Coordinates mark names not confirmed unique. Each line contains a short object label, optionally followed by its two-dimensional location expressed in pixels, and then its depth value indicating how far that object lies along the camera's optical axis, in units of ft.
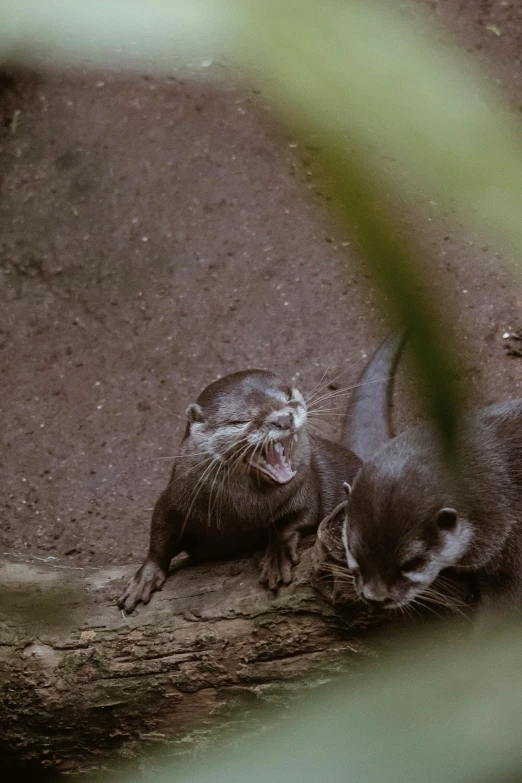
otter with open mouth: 18.25
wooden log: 15.28
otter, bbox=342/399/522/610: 13.98
